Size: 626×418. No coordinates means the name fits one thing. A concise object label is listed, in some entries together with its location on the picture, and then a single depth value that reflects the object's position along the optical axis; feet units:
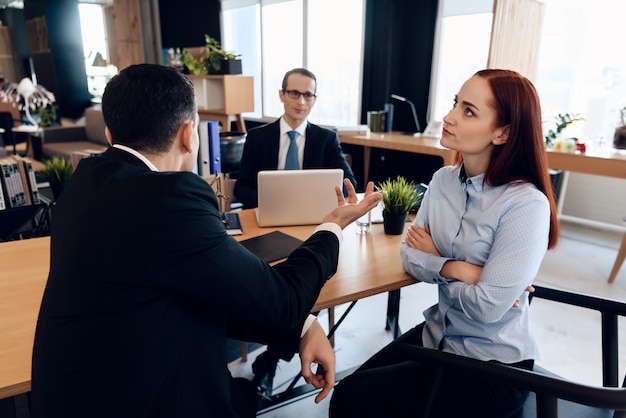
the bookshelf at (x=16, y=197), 7.71
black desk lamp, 14.73
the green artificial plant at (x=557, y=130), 11.93
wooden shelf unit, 18.07
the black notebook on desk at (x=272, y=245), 5.00
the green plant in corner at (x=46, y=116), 22.74
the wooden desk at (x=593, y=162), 10.52
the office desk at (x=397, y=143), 12.41
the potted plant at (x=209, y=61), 17.90
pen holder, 15.33
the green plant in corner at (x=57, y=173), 8.14
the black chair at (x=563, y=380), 3.02
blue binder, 6.50
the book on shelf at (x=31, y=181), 8.14
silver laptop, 5.79
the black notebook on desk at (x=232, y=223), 5.78
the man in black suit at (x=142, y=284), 2.57
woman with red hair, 3.96
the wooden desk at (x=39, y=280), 3.34
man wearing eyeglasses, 8.22
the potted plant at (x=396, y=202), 5.65
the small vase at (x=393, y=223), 5.83
